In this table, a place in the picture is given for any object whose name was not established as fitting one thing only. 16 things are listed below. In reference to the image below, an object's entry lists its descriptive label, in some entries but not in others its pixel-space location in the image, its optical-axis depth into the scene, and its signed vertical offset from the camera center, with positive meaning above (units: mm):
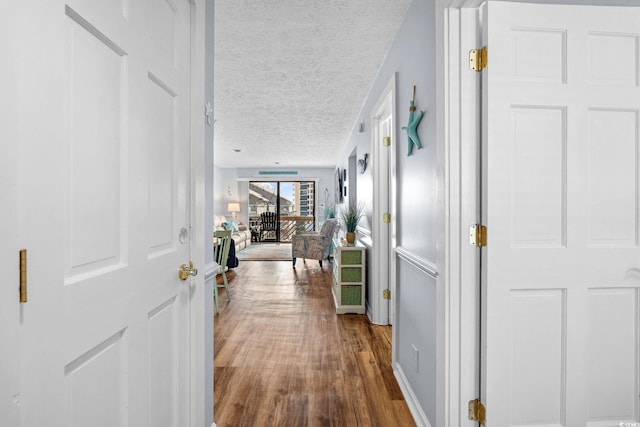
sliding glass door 10867 +82
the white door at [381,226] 3373 -138
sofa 8770 -560
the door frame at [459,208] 1467 +18
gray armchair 6402 -602
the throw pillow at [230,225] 8818 -348
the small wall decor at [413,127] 1908 +486
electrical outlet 1942 -840
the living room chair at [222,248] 4003 -420
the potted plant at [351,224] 3910 -141
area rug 7715 -1013
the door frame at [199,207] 1414 +18
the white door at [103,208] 646 +7
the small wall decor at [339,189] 7555 +517
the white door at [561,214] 1406 -6
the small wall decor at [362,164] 4019 +580
